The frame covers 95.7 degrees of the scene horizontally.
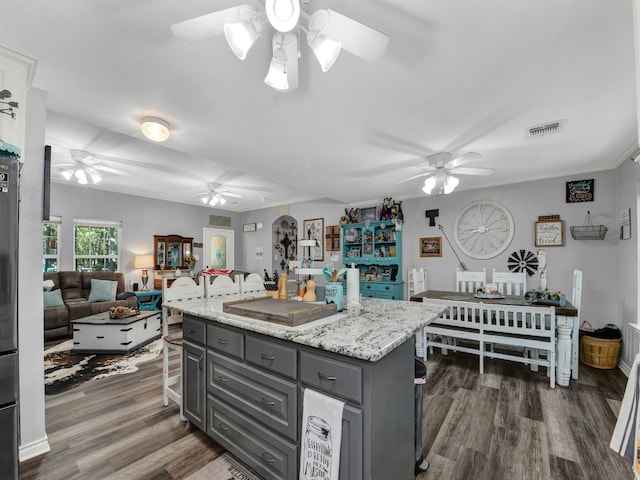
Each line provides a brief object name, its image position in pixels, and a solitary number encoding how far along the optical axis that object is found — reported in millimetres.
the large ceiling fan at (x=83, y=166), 3409
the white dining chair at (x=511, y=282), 3678
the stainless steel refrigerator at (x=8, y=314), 1112
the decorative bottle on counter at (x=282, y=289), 2066
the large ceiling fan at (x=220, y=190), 4875
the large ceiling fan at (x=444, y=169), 2990
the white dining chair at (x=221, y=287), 2569
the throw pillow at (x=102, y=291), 4809
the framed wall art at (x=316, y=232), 6043
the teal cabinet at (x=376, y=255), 5023
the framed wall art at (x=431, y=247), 4730
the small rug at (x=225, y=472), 1637
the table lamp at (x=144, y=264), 5593
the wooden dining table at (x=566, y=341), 2705
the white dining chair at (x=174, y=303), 2221
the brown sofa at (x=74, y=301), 4122
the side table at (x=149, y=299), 5309
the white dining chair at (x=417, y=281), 3880
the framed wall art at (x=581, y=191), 3602
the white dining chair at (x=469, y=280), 3863
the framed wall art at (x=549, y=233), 3810
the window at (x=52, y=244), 4813
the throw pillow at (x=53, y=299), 4199
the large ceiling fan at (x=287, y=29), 1072
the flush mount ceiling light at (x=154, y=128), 2299
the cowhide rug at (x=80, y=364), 2801
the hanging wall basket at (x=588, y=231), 3455
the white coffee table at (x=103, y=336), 3576
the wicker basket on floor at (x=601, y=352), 3127
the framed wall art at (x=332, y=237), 5832
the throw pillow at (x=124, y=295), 5041
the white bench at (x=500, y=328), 2752
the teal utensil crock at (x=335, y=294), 1849
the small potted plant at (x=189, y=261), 6414
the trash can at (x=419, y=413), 1616
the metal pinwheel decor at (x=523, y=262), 3969
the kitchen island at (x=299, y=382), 1163
